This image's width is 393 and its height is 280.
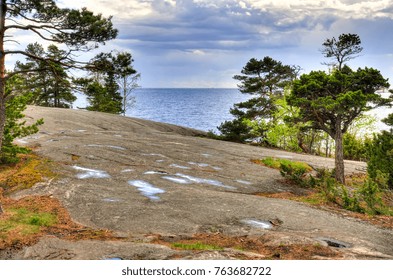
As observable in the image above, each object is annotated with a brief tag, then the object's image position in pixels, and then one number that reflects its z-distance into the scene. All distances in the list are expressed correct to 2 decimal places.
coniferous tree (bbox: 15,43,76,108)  52.72
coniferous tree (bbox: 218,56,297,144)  49.44
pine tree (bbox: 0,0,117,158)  12.29
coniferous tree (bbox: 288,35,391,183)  20.95
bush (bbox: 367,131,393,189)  18.47
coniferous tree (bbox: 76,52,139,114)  58.28
